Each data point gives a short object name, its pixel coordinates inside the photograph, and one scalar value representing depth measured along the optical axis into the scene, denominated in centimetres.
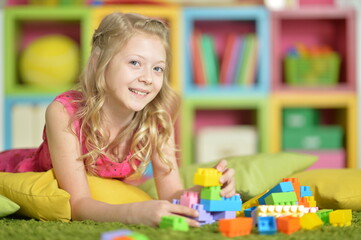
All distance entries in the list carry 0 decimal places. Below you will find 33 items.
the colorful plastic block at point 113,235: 144
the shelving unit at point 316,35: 382
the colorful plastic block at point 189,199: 190
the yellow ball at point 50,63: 377
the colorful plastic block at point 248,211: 196
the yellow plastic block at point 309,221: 181
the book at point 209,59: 381
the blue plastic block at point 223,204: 188
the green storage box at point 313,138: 383
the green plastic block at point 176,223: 175
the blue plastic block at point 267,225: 174
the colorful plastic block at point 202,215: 188
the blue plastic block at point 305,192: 210
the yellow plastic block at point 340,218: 193
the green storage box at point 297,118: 392
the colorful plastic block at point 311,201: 206
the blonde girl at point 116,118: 226
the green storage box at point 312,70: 384
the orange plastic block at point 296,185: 208
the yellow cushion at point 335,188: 235
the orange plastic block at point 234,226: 169
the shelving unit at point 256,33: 379
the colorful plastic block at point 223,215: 191
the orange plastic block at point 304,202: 204
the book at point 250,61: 380
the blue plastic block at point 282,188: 198
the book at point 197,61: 381
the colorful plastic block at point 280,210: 183
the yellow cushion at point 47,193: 213
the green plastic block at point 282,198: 192
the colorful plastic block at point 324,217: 197
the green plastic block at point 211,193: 187
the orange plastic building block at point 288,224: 173
